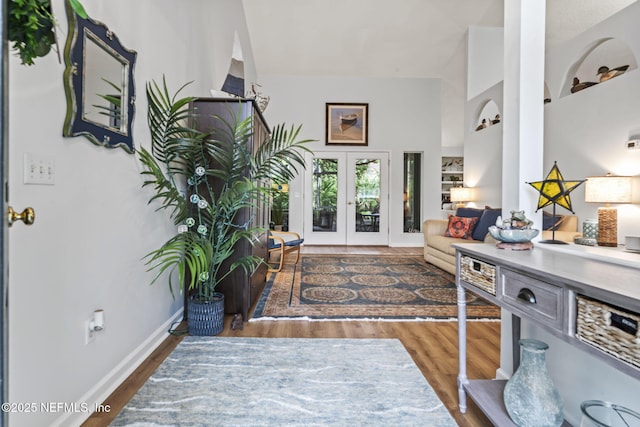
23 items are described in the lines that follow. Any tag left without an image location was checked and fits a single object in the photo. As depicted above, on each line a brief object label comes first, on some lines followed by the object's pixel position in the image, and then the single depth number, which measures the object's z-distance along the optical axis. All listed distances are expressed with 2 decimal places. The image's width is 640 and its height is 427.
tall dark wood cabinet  2.55
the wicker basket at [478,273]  1.30
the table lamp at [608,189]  3.10
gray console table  0.76
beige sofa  3.35
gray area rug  1.41
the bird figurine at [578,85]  3.80
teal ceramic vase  1.17
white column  1.58
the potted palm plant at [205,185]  2.02
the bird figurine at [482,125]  5.74
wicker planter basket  2.24
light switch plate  1.12
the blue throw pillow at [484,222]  4.11
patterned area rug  2.77
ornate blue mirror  1.33
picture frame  6.96
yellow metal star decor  1.41
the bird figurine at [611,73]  3.45
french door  7.02
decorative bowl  1.41
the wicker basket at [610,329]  0.72
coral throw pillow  4.40
